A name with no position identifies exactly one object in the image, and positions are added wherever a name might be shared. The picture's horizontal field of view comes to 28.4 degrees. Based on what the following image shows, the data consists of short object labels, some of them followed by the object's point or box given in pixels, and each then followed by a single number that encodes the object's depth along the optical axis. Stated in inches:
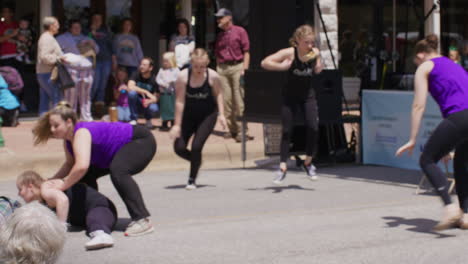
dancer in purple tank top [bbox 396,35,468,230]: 298.4
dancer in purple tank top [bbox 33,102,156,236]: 288.8
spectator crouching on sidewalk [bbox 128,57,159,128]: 593.3
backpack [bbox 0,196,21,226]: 218.6
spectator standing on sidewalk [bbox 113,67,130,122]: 597.6
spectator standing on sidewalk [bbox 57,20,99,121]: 582.9
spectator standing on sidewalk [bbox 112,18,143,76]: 633.0
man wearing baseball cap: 553.3
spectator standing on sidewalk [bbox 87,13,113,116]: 633.0
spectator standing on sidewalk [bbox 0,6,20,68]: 626.2
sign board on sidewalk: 454.9
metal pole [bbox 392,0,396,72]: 656.8
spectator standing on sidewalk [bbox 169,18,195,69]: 607.5
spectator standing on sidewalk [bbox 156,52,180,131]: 591.5
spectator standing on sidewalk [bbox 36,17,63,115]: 563.2
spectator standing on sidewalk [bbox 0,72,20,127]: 568.4
